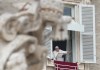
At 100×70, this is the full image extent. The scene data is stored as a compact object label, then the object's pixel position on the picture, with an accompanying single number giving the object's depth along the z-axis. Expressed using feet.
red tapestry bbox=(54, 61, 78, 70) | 98.67
